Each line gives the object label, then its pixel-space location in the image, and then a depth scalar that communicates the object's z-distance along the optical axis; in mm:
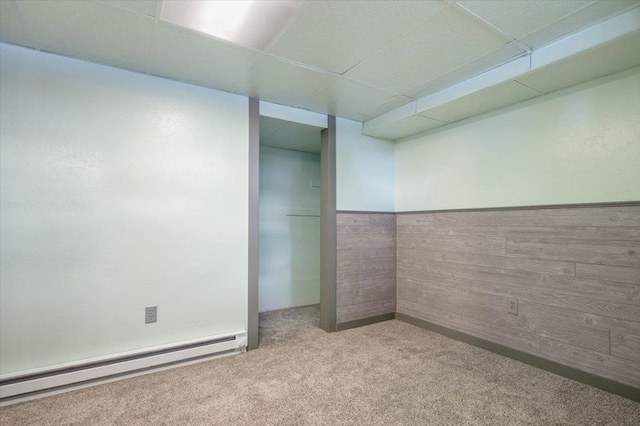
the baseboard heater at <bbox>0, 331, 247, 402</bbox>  1880
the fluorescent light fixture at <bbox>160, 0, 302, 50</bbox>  1614
